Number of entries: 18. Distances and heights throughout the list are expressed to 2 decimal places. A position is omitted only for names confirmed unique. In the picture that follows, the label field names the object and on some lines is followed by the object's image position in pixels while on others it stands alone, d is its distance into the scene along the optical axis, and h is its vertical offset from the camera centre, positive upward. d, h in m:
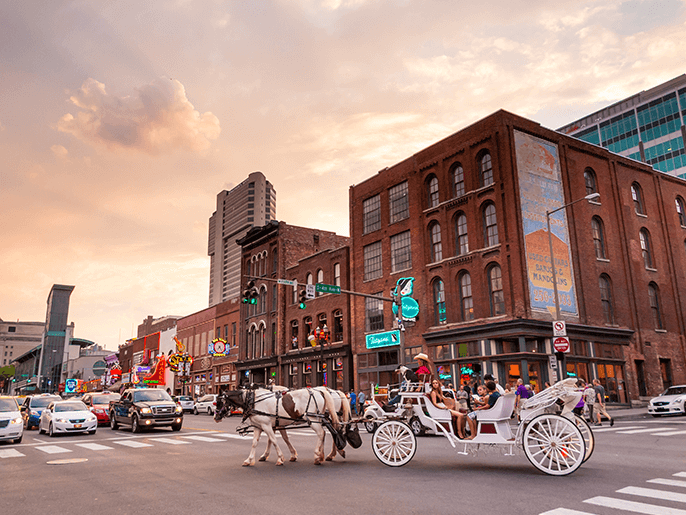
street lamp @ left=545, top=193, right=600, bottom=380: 24.31 +3.94
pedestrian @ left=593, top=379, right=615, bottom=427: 21.89 -0.91
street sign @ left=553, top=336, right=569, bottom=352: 22.59 +1.60
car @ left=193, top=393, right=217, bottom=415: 43.57 -1.22
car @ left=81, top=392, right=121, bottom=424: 27.03 -0.55
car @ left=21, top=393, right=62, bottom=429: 25.48 -0.64
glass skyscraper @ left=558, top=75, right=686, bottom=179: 83.56 +42.45
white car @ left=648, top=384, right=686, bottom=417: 26.00 -1.16
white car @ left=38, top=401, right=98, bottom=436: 20.80 -1.01
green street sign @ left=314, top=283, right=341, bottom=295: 26.05 +4.79
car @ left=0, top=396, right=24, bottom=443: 17.62 -0.99
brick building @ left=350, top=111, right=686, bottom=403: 30.38 +7.91
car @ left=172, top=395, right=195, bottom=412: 45.62 -1.08
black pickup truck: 21.58 -0.75
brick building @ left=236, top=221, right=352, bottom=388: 43.16 +6.79
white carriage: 9.04 -0.84
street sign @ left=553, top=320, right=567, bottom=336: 23.14 +2.32
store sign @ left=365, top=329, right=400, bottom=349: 36.62 +3.26
